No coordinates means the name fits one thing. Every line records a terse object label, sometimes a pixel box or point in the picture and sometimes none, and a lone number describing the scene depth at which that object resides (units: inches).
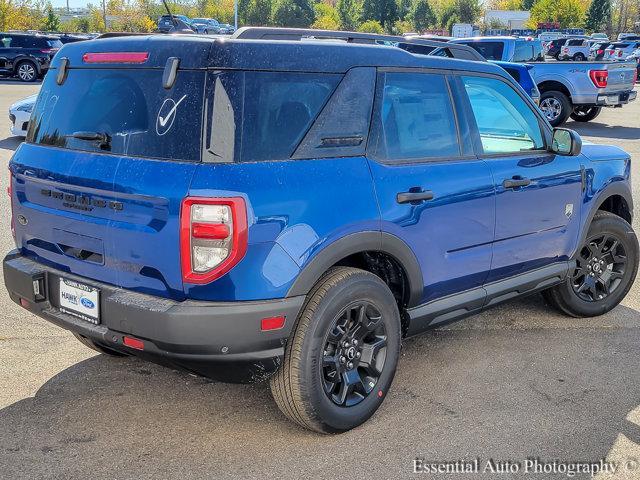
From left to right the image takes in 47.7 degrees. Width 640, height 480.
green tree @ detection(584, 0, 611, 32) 3314.5
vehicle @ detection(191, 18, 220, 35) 2384.4
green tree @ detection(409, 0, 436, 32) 3597.4
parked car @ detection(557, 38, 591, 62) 1514.5
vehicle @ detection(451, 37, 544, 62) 598.9
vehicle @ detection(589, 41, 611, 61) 1498.5
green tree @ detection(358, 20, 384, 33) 3104.1
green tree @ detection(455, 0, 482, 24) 3597.4
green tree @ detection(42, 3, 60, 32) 2332.7
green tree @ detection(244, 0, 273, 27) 3117.6
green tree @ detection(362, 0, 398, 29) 3395.7
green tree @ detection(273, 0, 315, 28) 3134.8
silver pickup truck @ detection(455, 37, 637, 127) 602.9
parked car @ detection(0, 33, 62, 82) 1030.4
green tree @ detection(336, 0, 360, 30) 3486.7
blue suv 118.3
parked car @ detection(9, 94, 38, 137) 451.5
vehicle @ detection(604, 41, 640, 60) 1423.5
